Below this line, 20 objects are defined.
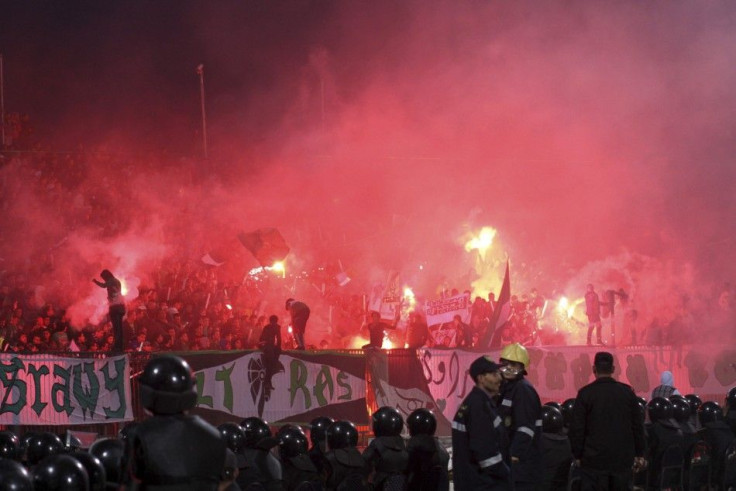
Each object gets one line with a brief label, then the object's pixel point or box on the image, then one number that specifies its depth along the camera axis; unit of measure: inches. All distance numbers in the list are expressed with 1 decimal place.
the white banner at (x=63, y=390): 943.0
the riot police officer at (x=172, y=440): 358.3
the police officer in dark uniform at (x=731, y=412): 779.2
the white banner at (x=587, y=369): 1165.1
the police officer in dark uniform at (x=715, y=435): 746.8
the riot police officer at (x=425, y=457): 637.3
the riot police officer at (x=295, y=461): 628.7
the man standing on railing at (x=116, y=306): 1089.4
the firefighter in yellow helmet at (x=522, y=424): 569.9
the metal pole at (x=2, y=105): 1900.6
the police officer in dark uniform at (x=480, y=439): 529.7
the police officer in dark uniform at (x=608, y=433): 597.9
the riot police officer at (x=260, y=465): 591.4
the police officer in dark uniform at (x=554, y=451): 675.4
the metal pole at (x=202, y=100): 2237.1
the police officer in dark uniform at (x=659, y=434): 717.9
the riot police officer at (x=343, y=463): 633.0
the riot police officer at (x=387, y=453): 632.4
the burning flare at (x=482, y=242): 2279.8
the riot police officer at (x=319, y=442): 657.6
